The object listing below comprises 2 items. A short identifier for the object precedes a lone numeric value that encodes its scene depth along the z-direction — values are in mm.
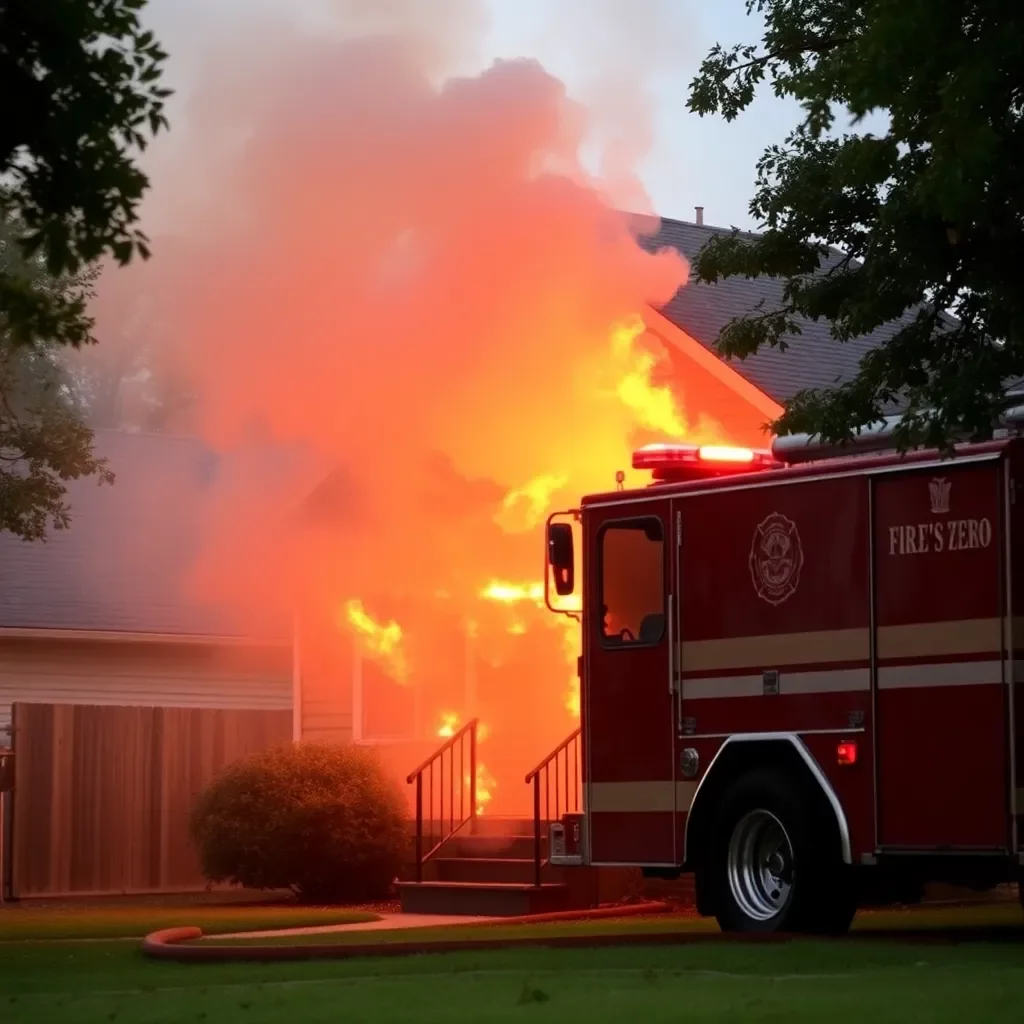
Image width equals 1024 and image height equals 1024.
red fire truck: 12086
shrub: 20188
